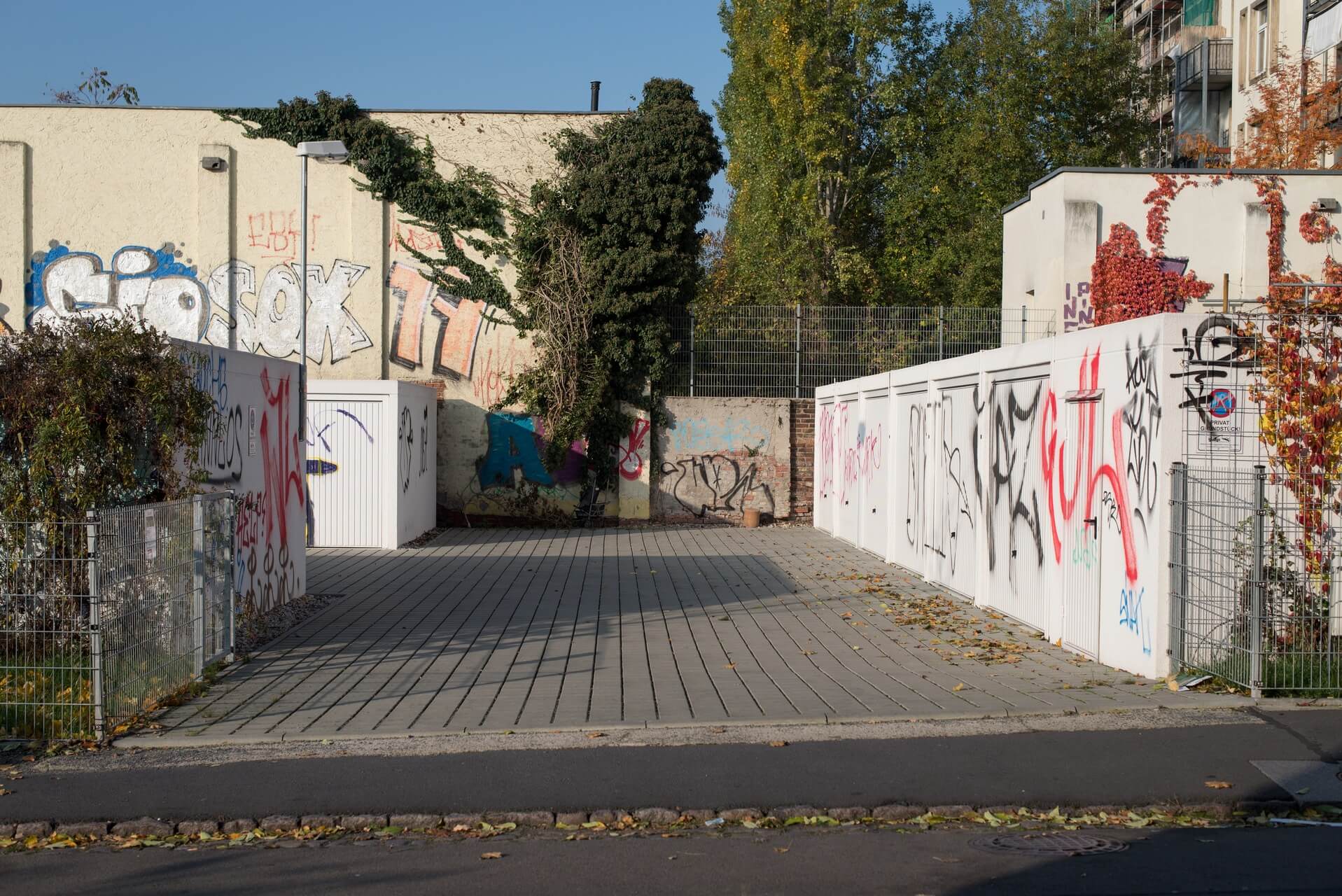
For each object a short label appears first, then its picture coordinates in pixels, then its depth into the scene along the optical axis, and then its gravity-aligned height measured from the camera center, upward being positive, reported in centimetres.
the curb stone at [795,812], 591 -184
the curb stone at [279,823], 583 -189
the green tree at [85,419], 870 +6
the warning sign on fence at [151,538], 806 -73
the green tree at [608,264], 2445 +339
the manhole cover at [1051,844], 542 -185
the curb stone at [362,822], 584 -189
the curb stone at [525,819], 587 -187
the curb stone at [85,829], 579 -192
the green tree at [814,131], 3731 +958
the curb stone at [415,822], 585 -189
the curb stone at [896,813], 592 -184
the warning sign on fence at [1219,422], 870 +11
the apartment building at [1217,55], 2939 +1060
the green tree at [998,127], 3800 +978
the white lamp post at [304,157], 1388 +358
